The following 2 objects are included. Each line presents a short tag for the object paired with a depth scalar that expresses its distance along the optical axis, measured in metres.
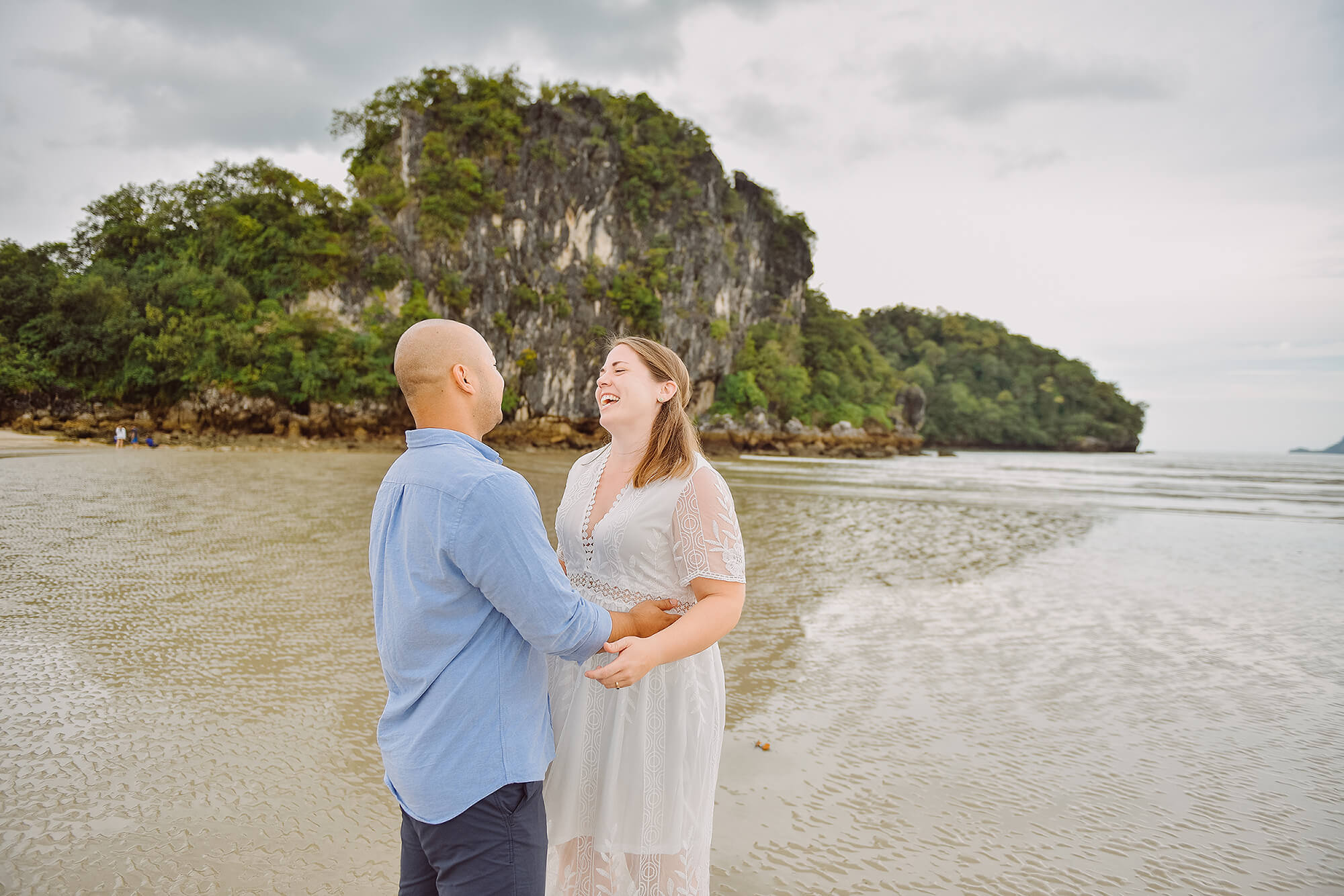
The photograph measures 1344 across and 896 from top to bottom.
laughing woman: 1.57
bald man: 1.15
